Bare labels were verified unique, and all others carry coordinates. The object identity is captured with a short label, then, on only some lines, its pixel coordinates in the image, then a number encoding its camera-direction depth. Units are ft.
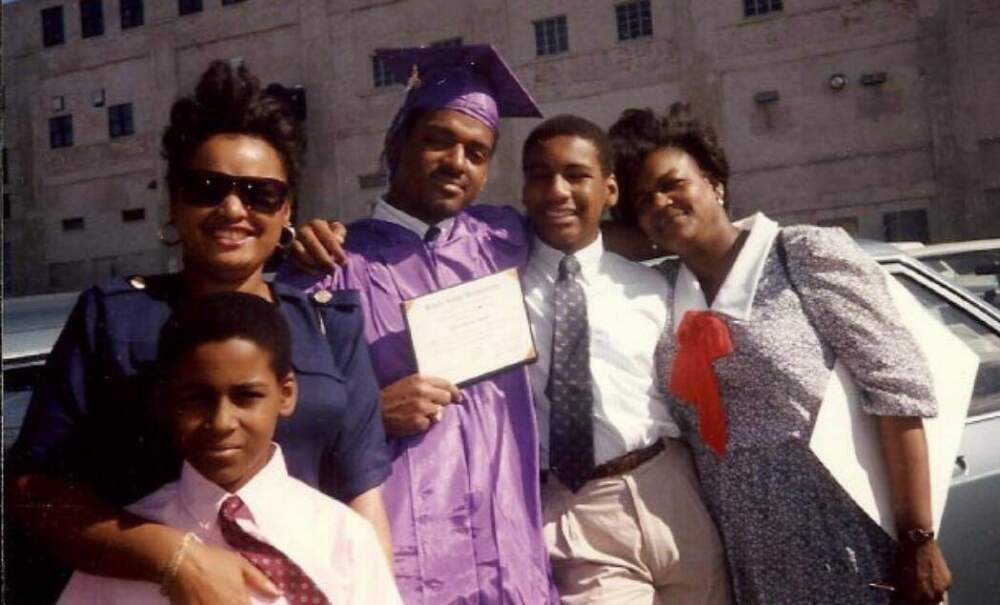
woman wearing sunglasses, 5.15
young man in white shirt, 7.74
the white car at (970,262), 11.94
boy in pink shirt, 5.23
